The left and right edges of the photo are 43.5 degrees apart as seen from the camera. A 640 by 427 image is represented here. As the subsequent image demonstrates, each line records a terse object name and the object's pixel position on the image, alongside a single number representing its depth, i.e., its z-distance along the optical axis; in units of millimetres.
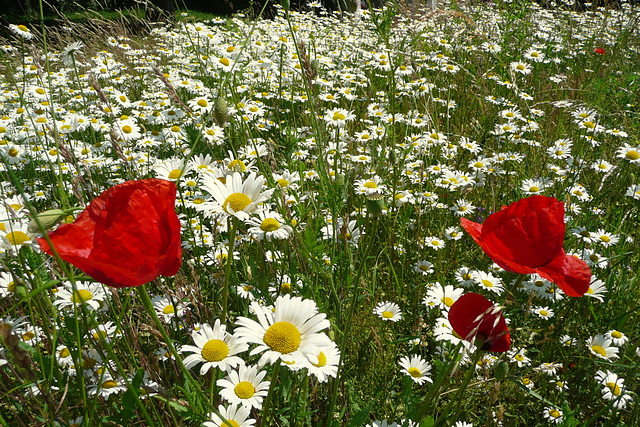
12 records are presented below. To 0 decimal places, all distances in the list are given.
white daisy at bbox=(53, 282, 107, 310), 577
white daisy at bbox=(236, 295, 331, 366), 388
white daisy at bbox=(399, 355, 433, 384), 601
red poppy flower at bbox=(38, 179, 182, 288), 345
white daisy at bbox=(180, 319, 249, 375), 440
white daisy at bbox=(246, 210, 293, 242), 565
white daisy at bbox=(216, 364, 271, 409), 453
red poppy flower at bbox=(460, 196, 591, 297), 386
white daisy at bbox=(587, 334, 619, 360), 628
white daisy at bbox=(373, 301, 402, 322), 697
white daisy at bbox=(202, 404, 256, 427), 445
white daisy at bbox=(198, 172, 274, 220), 432
